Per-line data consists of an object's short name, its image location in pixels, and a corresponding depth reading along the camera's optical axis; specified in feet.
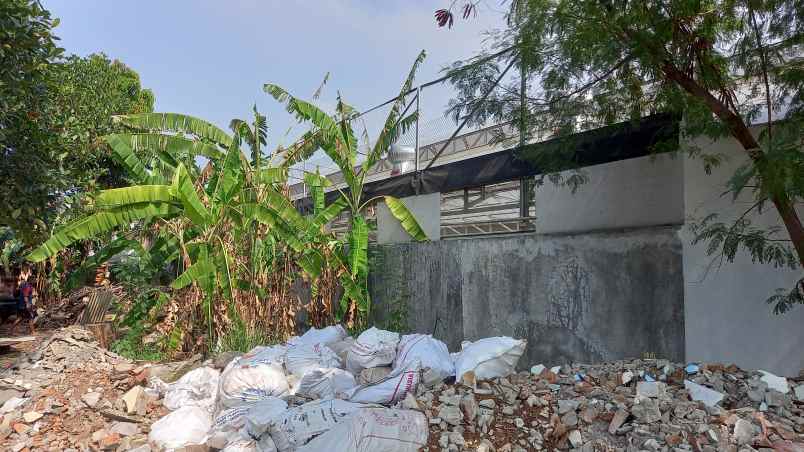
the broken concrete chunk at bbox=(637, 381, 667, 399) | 10.49
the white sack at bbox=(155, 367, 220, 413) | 15.14
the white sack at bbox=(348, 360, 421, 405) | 12.16
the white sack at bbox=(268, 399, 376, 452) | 11.07
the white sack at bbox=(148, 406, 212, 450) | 13.16
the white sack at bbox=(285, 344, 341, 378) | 15.60
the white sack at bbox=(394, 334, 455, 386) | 13.19
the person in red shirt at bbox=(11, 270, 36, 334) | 32.07
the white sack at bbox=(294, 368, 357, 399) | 14.03
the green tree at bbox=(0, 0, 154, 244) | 16.16
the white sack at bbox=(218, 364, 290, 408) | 14.08
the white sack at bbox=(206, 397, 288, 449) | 12.18
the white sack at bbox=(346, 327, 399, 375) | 14.92
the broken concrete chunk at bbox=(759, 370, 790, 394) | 10.33
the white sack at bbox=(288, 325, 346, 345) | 18.47
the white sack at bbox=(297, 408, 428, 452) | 10.08
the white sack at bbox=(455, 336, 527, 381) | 13.03
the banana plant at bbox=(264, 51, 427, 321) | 23.07
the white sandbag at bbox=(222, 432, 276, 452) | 11.36
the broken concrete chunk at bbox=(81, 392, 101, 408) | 15.55
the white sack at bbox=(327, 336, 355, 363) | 17.22
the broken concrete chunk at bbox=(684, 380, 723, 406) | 10.28
